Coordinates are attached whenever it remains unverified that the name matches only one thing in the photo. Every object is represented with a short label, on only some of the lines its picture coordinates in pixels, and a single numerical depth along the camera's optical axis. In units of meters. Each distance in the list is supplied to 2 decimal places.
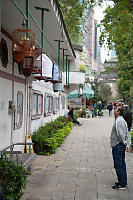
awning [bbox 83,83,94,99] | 27.24
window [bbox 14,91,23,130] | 7.94
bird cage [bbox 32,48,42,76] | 6.66
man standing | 5.81
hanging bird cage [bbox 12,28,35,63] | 5.35
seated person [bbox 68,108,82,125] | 20.31
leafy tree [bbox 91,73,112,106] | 39.22
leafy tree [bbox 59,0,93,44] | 13.82
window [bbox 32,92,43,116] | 10.47
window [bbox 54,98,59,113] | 17.09
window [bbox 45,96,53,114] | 13.93
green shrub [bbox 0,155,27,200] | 4.71
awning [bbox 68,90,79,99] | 25.85
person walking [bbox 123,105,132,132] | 10.63
